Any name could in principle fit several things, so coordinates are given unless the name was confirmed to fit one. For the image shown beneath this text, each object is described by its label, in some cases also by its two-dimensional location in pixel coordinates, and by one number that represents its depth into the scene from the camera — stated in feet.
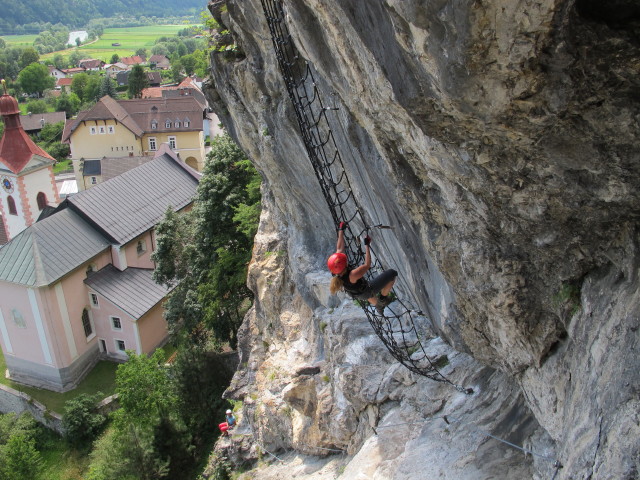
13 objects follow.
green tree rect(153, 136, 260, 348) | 73.05
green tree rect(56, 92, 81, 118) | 270.87
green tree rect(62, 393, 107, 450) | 74.43
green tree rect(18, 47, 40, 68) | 354.95
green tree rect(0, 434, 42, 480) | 65.31
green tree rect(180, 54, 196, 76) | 337.93
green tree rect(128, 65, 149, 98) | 259.60
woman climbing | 23.17
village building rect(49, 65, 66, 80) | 352.36
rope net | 26.96
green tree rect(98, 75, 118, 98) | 254.06
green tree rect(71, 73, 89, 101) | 290.76
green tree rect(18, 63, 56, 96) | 312.29
